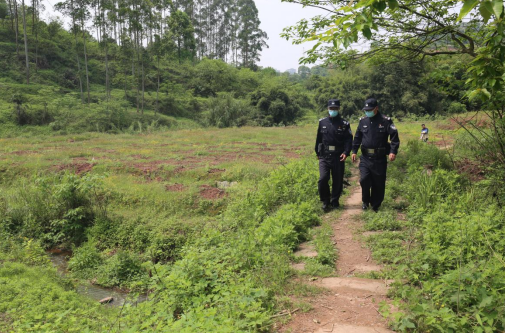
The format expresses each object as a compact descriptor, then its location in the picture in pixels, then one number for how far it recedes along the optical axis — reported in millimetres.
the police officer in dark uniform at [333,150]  5859
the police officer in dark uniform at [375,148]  5484
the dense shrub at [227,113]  30906
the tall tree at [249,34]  57250
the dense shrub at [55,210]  8445
